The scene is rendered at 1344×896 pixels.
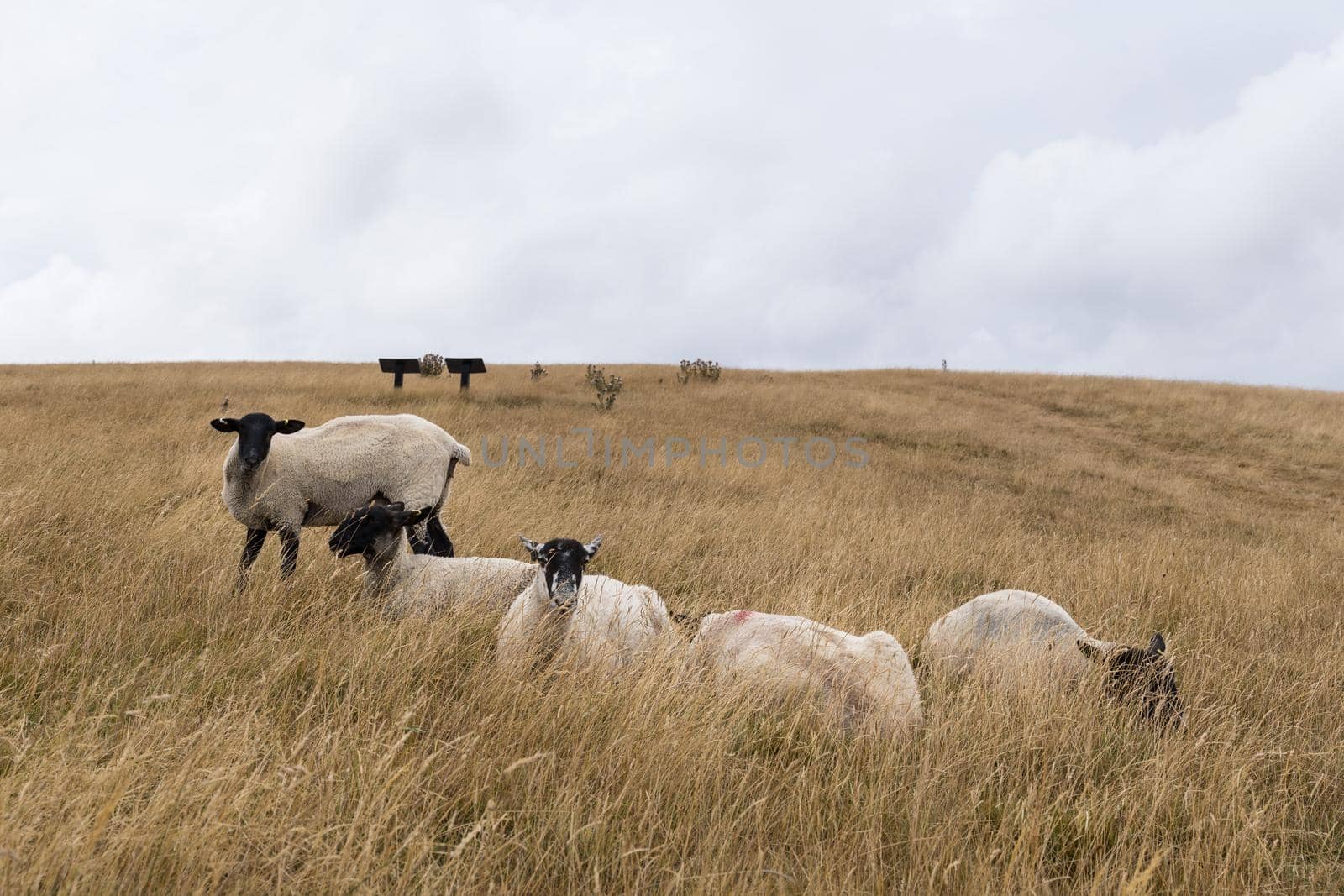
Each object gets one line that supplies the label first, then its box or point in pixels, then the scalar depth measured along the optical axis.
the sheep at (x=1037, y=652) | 4.15
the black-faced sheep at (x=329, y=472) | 5.67
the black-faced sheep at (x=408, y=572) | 5.07
